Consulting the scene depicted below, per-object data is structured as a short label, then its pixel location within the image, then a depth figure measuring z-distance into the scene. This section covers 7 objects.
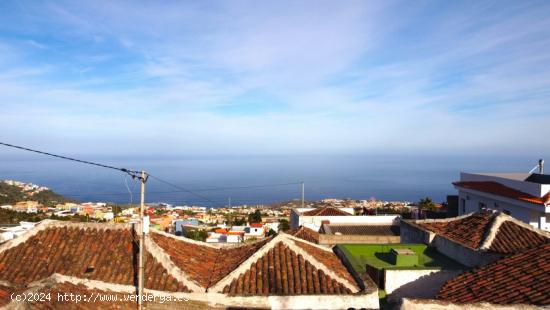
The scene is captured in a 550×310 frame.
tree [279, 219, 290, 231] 39.62
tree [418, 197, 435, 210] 32.84
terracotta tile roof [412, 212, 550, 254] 11.71
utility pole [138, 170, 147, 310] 8.49
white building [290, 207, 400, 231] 27.02
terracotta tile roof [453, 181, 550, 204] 20.53
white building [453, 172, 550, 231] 20.58
